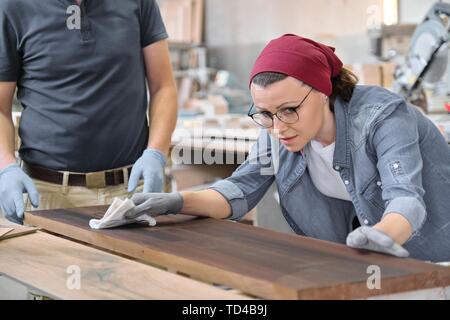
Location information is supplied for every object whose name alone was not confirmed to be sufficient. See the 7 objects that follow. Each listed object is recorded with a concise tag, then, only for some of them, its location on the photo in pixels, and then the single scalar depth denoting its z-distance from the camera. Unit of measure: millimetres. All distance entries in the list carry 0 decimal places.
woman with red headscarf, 2000
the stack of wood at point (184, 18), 9266
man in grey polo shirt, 2609
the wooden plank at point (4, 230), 2171
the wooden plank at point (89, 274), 1586
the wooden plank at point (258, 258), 1529
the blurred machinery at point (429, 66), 4188
